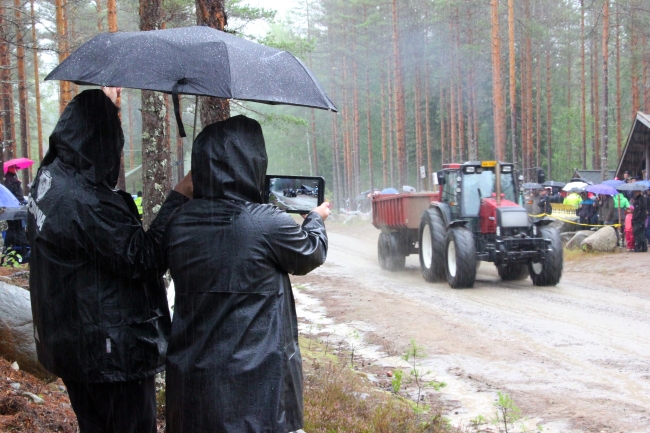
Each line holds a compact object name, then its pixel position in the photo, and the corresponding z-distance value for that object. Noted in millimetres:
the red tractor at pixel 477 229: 13250
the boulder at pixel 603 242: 19484
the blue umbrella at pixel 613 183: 21875
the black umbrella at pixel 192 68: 2953
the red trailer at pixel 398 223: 16172
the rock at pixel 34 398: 4812
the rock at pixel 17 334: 5605
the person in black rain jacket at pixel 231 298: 2672
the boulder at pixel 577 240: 20781
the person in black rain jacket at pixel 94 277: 2734
